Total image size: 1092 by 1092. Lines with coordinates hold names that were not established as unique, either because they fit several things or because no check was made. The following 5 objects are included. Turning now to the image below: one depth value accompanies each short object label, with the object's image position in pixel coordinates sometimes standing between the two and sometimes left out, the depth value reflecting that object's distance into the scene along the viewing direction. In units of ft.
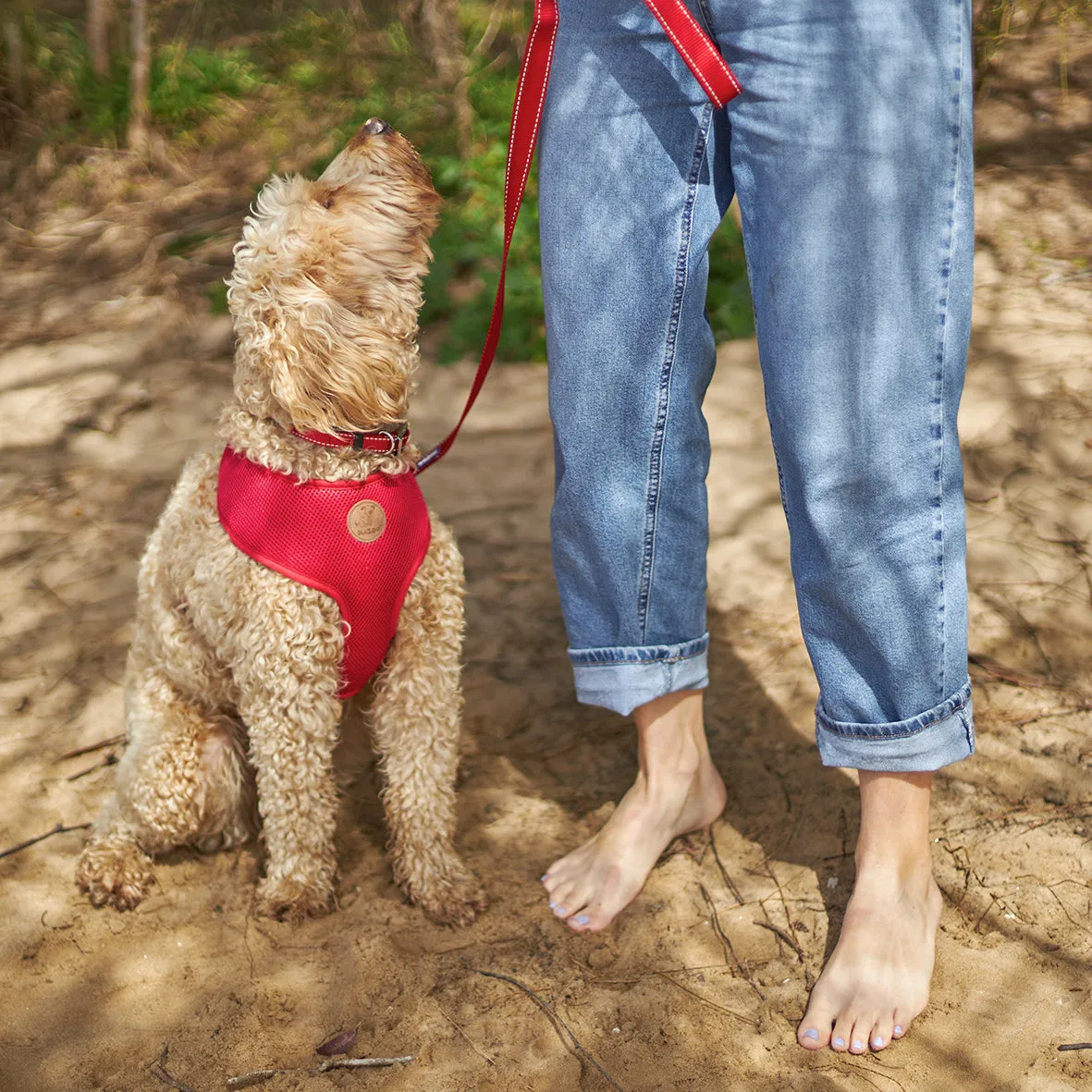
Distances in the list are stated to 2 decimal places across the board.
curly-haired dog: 6.17
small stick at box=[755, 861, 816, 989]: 6.56
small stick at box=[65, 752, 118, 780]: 8.86
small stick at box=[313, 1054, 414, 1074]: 6.28
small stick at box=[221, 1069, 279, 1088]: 6.27
